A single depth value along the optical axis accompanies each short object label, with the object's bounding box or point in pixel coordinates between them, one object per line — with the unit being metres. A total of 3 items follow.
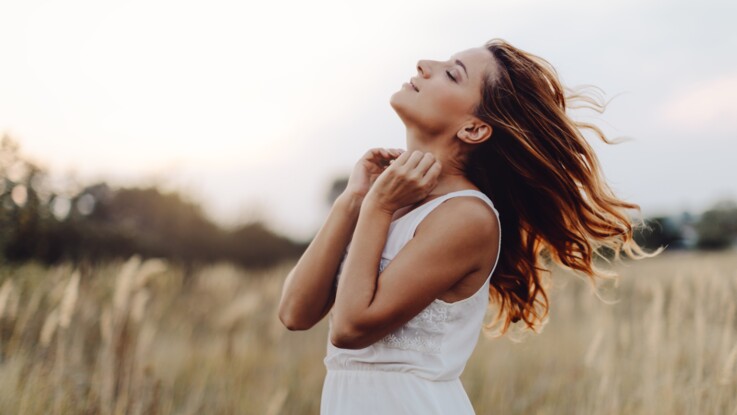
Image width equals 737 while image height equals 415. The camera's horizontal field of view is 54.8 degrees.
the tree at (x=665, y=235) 25.03
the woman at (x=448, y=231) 1.94
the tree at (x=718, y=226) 30.50
